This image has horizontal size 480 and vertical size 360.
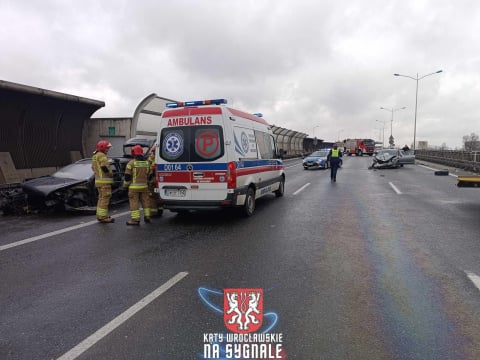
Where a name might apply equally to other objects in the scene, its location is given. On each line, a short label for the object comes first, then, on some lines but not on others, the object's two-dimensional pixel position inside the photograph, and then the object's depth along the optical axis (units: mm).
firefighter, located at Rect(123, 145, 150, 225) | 7957
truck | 55469
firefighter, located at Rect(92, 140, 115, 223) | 7902
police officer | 17094
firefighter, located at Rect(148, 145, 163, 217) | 8648
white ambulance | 7535
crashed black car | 8766
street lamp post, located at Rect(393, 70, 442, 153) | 43125
